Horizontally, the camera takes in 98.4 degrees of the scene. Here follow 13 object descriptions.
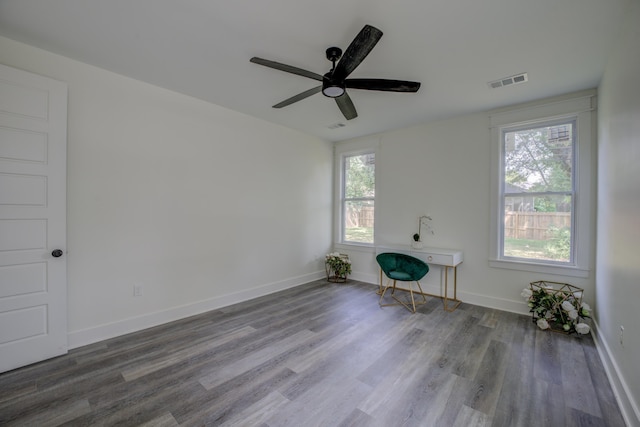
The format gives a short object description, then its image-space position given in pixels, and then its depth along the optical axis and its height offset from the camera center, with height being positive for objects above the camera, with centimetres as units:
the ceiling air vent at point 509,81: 279 +140
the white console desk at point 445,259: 370 -63
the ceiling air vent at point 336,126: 433 +138
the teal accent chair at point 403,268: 362 -76
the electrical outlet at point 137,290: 294 -86
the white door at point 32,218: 219 -8
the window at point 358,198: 504 +27
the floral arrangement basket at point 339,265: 498 -97
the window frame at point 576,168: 308 +53
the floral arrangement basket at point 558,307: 290 -101
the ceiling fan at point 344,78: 182 +107
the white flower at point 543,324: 300 -119
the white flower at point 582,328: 282 -116
